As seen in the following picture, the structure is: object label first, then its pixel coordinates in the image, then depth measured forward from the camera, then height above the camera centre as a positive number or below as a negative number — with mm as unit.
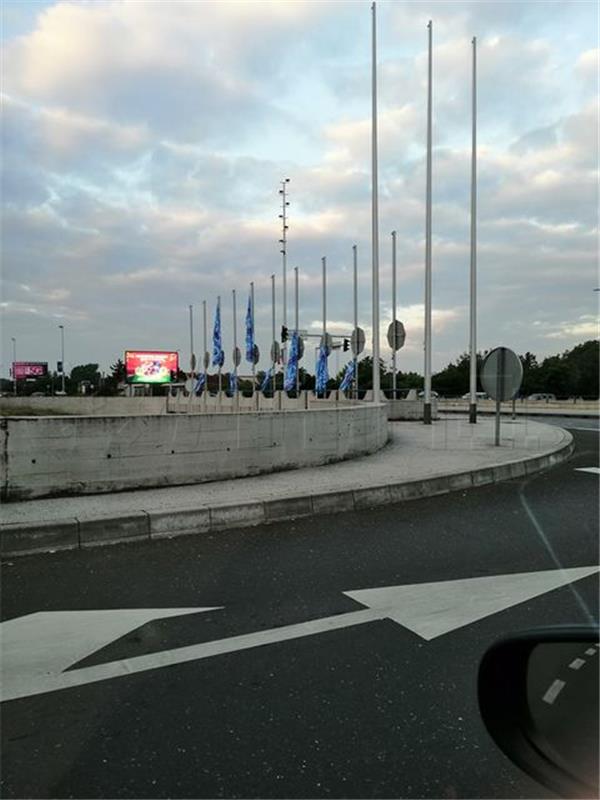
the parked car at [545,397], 53950 -530
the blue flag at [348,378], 39312 +874
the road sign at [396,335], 23000 +2047
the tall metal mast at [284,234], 40031 +9877
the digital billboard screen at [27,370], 115188 +4320
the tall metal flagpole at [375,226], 17734 +4632
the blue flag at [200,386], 67312 +735
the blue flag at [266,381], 62047 +1135
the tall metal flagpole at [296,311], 44438 +5738
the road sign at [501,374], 12820 +351
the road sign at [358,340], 30109 +2440
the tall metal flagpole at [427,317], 20828 +2515
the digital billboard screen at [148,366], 61719 +2639
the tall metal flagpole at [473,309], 21594 +2831
